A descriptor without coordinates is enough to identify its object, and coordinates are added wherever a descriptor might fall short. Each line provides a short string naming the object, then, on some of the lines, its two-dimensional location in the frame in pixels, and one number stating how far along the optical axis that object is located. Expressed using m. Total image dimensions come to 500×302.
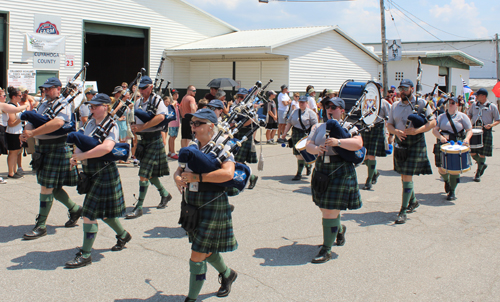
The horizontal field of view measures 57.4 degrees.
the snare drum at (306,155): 7.10
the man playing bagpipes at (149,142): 6.29
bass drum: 6.80
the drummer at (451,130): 7.65
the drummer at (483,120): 9.23
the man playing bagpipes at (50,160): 5.34
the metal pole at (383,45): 22.31
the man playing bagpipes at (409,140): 6.28
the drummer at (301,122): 8.79
